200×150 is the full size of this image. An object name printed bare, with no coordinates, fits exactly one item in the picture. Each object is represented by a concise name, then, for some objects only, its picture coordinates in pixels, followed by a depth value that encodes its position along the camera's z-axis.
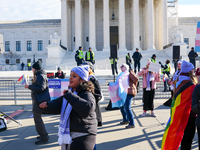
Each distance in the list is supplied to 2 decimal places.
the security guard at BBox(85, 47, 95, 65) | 15.27
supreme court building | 38.12
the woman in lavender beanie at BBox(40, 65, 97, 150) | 2.64
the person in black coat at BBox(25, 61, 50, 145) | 5.27
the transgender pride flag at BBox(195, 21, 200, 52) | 5.37
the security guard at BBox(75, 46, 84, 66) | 15.51
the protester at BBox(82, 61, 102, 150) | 4.77
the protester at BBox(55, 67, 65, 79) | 10.68
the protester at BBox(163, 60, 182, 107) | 6.51
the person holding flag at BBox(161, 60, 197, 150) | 3.90
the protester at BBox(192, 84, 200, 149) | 3.32
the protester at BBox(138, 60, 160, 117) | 7.73
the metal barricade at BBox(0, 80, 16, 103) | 12.13
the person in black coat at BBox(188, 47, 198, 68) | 17.39
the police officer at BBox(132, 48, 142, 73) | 17.00
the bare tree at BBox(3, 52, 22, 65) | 49.69
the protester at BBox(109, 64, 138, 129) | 6.72
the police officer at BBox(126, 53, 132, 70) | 17.08
